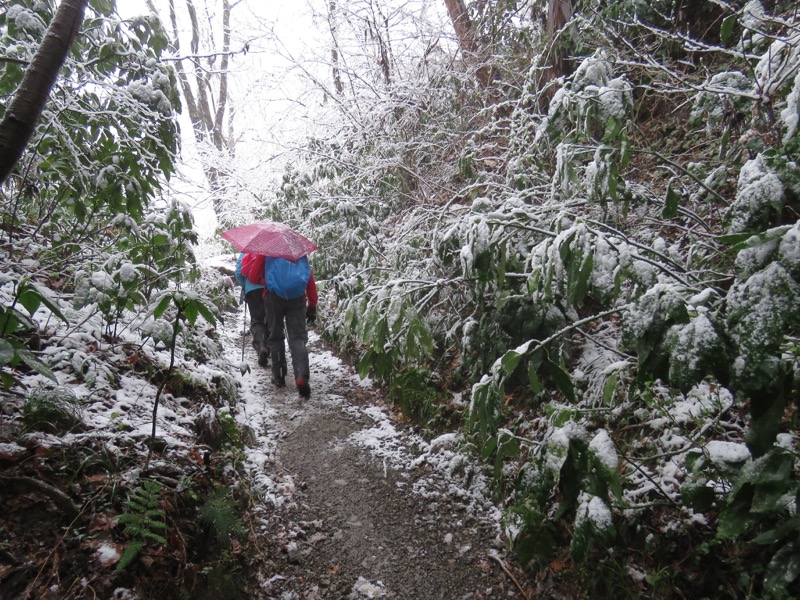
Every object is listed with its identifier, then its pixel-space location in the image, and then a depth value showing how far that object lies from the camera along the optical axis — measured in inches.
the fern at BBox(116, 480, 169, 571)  74.1
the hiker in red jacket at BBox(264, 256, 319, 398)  205.3
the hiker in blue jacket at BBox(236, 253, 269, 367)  233.9
